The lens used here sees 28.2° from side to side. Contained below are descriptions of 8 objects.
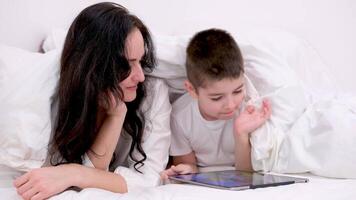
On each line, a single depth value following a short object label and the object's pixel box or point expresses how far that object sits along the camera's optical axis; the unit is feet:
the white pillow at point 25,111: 4.64
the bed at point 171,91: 4.32
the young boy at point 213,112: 4.95
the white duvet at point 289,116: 4.76
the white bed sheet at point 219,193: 4.21
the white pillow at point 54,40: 5.50
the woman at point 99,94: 4.72
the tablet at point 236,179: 4.39
